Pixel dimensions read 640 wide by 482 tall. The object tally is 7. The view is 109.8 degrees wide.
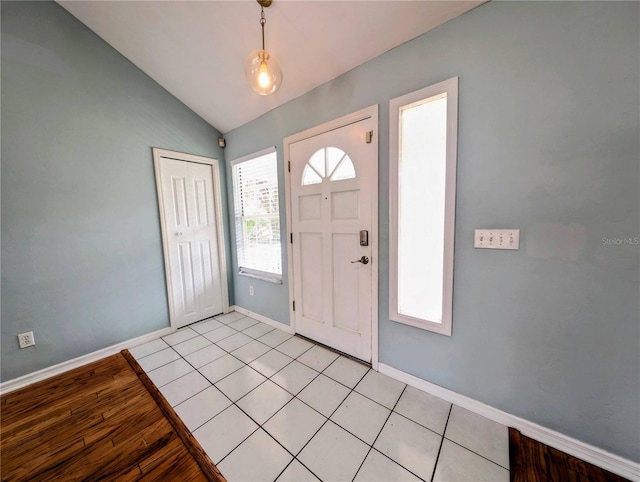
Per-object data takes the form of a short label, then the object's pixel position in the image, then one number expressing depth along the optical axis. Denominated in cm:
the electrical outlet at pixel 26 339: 184
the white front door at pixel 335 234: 185
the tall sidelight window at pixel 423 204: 146
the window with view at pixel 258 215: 260
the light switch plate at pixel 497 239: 129
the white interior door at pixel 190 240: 259
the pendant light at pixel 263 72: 131
